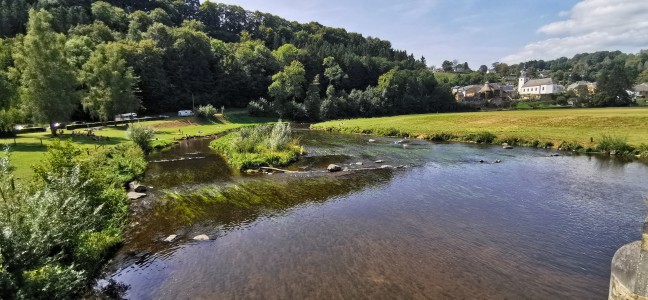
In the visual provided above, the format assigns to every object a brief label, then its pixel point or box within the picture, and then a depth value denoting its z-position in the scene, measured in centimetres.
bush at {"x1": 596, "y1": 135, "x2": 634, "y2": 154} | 4550
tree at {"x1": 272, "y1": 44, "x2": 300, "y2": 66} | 14300
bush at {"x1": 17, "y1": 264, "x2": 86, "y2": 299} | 1030
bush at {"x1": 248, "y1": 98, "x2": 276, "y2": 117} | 10900
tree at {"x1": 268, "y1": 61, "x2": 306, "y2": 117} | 11531
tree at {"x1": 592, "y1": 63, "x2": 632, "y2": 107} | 11256
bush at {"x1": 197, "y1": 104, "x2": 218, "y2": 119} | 9125
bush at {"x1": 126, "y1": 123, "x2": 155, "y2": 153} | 4516
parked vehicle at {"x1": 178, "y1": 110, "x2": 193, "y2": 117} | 9337
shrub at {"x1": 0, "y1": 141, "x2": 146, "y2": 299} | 1063
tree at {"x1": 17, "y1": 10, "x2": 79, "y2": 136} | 4966
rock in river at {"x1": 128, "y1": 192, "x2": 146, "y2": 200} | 2609
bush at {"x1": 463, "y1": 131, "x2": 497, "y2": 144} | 5844
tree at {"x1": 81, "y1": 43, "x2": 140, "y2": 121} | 7131
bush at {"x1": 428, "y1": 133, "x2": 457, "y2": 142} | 6425
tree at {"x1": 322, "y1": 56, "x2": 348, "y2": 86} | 14269
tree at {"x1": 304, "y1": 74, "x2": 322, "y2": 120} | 11654
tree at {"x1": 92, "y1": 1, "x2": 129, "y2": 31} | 14038
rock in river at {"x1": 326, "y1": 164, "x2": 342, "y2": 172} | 3656
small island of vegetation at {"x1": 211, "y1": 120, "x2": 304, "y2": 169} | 3822
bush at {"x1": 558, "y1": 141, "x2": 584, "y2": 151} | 4887
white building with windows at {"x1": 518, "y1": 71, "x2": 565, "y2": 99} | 16800
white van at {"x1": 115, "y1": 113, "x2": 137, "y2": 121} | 7841
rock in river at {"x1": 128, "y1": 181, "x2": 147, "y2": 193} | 2808
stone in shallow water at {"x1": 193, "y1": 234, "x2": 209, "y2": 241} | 1916
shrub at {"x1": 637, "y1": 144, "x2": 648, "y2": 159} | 4344
